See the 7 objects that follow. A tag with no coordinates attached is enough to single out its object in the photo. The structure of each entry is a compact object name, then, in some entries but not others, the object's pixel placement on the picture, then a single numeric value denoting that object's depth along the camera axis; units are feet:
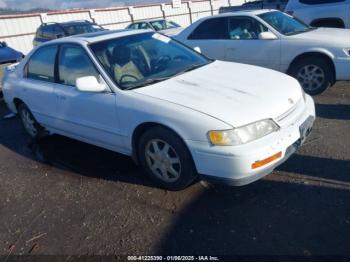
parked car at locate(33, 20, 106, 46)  44.65
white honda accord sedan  9.62
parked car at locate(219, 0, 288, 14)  37.20
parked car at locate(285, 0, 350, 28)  27.02
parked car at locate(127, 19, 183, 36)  49.29
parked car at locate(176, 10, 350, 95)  18.66
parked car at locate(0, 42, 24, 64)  32.37
